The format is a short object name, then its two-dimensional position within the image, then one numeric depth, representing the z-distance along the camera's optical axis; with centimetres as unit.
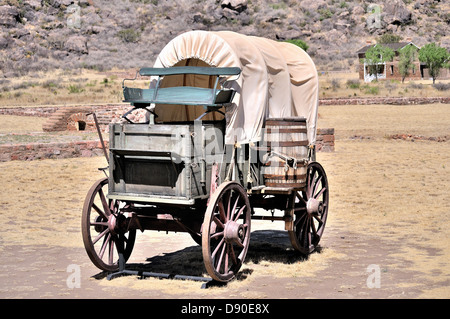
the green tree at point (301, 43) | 7853
